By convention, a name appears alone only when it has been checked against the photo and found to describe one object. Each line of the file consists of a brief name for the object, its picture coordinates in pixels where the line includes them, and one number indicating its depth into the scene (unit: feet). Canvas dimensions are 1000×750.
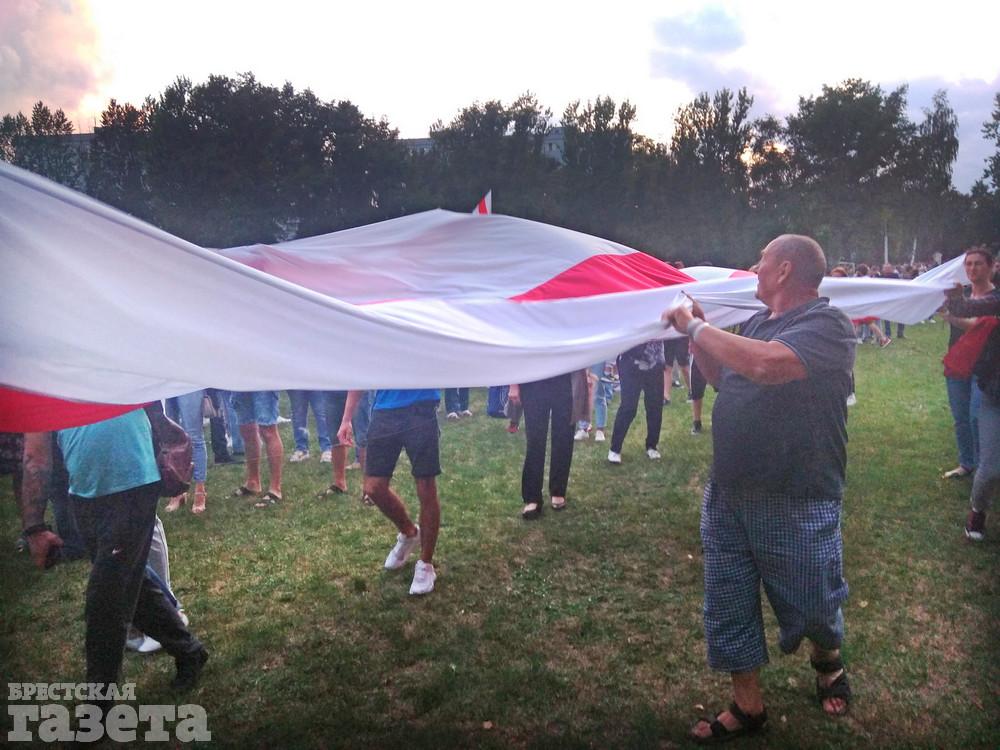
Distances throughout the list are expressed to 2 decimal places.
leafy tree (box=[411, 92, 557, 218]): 105.91
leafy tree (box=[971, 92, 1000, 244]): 157.28
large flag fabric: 7.16
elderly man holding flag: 9.16
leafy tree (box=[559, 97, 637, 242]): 120.16
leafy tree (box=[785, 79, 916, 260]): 155.43
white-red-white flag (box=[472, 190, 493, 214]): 18.49
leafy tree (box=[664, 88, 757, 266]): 133.18
